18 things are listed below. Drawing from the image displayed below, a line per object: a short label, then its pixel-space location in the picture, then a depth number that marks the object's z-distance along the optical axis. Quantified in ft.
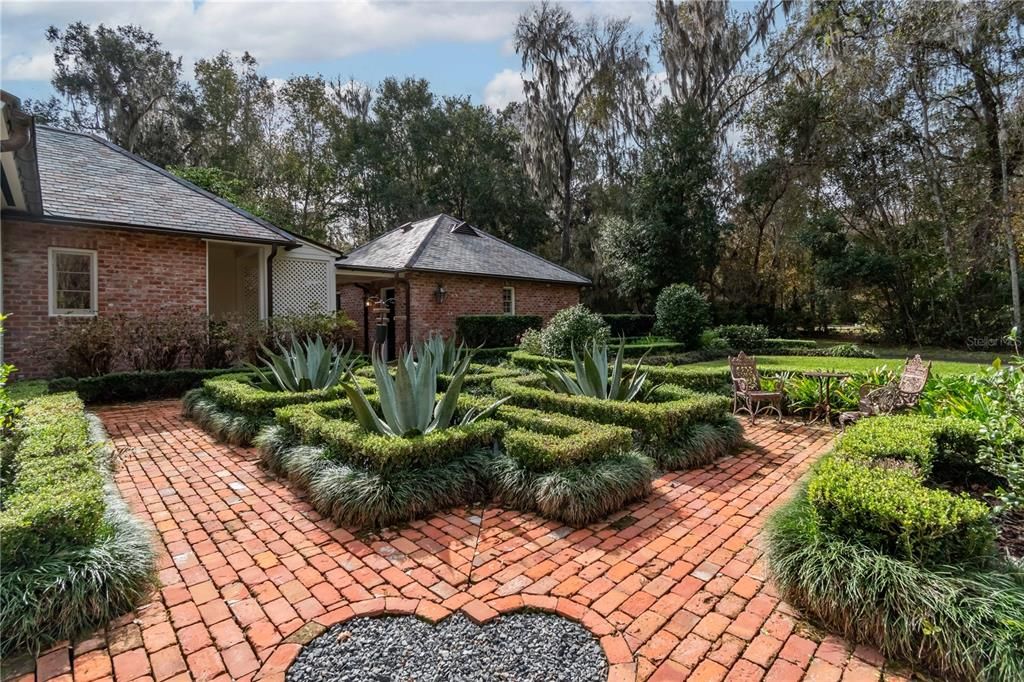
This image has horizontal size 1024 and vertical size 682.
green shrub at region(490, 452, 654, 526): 12.18
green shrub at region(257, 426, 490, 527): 12.01
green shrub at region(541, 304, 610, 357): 38.01
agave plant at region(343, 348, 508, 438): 14.12
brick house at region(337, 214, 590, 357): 48.21
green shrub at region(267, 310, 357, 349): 36.81
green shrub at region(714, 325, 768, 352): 57.16
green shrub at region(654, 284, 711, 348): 53.01
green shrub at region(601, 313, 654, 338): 62.90
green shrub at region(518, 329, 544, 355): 40.73
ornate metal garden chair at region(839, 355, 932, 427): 20.31
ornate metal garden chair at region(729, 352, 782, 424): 23.80
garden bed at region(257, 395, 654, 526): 12.19
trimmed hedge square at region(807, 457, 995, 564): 7.94
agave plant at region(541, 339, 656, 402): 19.93
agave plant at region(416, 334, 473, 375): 23.00
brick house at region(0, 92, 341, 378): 28.43
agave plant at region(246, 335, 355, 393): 22.21
